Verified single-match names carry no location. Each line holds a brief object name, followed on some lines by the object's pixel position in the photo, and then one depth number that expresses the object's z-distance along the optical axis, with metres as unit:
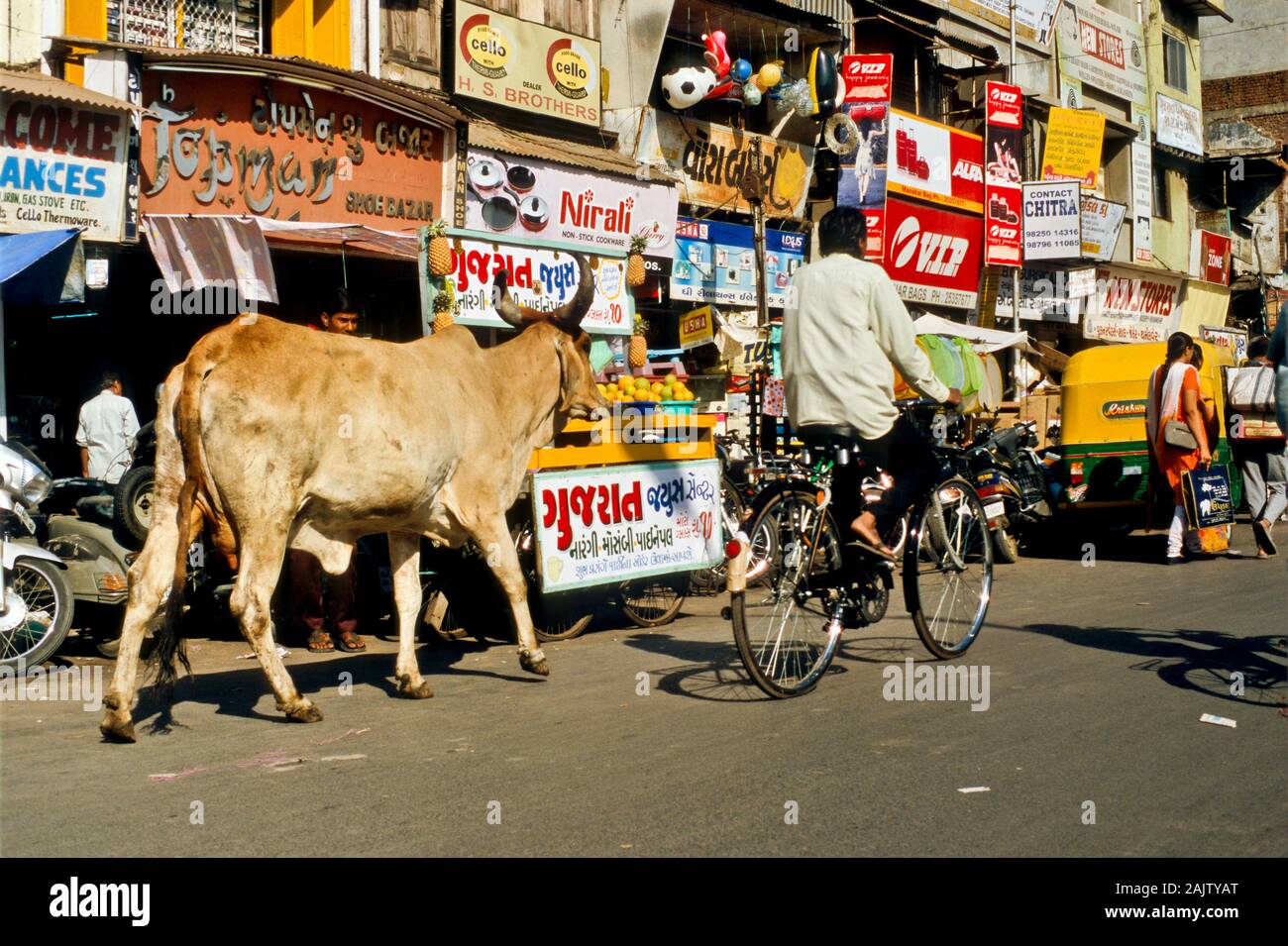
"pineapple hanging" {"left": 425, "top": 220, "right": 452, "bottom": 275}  9.86
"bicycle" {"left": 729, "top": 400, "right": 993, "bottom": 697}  6.99
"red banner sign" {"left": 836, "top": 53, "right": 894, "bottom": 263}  24.33
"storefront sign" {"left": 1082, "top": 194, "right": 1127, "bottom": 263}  29.50
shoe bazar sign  13.45
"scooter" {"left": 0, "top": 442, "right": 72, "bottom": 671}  8.73
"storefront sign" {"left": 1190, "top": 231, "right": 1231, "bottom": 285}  37.41
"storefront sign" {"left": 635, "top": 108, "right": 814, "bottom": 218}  20.58
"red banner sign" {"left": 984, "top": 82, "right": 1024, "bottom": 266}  28.08
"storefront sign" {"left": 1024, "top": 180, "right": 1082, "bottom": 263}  28.34
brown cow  6.69
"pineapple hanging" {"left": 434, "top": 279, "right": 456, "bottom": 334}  9.99
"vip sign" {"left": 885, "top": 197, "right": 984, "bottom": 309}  25.83
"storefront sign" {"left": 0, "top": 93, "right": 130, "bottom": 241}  12.11
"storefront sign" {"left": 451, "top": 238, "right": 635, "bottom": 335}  10.38
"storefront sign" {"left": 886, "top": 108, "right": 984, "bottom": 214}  25.39
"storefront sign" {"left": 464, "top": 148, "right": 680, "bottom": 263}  17.03
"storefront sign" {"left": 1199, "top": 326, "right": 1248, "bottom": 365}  36.00
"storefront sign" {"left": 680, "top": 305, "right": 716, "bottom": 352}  18.76
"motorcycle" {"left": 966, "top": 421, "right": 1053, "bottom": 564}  14.88
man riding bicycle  7.14
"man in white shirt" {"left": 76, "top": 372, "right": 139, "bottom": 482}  13.73
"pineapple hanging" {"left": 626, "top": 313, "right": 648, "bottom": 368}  12.00
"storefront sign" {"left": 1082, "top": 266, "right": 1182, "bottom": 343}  32.56
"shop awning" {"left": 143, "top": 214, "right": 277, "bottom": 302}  12.12
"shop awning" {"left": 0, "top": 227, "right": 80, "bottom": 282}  10.17
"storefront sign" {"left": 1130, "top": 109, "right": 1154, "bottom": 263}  34.28
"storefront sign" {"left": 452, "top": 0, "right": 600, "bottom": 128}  17.08
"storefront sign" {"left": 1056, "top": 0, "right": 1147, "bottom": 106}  31.95
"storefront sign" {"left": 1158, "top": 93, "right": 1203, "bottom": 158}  36.19
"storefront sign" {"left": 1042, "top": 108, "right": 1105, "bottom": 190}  30.14
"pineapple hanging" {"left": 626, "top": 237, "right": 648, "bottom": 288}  11.85
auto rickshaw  15.20
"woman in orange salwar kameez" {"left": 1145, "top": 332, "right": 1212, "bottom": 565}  13.88
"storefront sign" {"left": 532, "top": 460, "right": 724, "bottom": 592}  9.36
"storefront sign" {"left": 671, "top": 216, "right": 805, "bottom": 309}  21.03
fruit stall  9.45
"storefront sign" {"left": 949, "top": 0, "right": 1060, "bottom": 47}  28.67
